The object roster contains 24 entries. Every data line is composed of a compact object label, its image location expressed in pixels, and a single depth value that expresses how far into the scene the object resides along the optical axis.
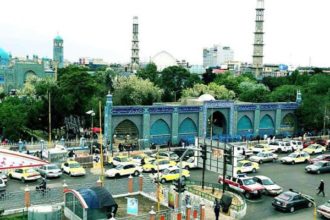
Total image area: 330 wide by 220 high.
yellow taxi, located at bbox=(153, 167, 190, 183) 27.73
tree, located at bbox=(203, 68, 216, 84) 86.38
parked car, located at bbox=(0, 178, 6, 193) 24.22
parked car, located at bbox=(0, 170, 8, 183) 26.53
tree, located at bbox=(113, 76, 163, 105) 57.34
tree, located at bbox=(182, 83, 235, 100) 63.38
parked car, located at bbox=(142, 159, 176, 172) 30.42
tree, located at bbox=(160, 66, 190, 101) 72.19
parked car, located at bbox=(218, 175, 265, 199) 24.58
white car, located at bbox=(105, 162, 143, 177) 28.76
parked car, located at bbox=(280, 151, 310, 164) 34.50
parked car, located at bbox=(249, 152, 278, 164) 34.94
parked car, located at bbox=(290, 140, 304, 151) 39.91
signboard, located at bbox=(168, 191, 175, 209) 21.48
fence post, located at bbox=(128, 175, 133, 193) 23.97
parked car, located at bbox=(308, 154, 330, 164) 33.70
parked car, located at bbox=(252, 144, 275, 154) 38.00
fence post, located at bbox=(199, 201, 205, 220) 20.00
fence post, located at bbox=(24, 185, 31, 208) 20.92
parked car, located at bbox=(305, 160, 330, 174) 31.25
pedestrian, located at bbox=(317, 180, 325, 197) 25.52
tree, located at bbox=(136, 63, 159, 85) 76.23
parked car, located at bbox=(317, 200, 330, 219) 21.43
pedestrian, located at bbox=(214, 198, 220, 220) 19.88
